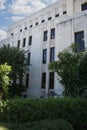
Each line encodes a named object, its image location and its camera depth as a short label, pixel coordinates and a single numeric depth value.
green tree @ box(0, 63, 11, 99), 6.39
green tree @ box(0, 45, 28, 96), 12.46
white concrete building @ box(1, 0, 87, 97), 11.03
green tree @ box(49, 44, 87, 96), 8.29
